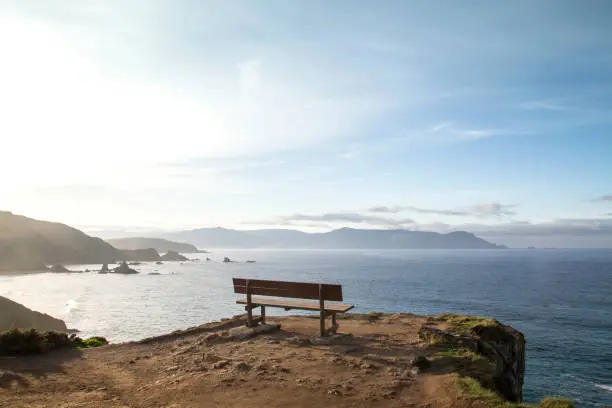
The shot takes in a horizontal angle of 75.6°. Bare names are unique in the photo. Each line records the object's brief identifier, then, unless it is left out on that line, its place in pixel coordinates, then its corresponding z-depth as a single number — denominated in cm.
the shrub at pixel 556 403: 577
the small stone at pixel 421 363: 839
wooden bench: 1135
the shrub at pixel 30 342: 1046
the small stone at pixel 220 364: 878
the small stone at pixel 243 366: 852
